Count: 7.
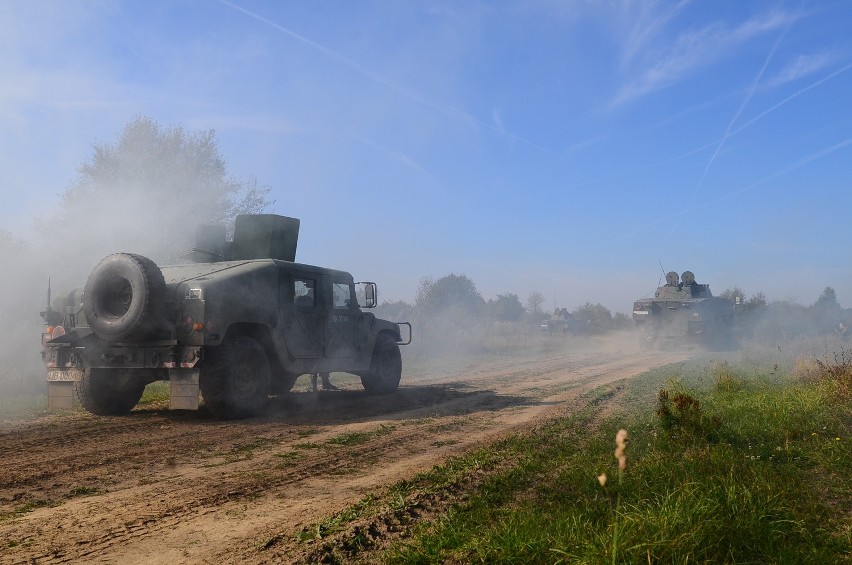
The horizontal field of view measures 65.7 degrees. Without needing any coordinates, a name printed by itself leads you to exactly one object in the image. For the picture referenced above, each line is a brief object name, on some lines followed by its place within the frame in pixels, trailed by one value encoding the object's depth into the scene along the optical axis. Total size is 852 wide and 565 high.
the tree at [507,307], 85.00
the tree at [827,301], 45.17
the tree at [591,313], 71.25
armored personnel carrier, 27.91
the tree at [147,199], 19.12
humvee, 8.43
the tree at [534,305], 90.09
